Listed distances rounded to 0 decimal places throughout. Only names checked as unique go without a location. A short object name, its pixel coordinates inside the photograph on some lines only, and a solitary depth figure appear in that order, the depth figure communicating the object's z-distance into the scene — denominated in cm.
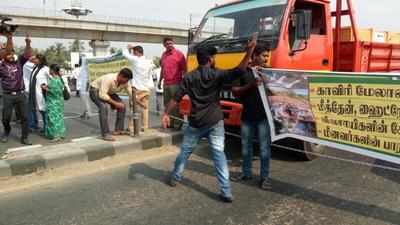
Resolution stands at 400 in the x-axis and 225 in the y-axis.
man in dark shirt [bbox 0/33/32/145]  666
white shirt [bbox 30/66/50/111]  751
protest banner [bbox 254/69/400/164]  396
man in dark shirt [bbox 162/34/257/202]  445
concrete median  556
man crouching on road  676
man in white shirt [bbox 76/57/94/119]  966
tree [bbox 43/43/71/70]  6431
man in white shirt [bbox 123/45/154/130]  767
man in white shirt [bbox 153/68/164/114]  1087
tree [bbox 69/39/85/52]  6606
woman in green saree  714
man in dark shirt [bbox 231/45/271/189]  487
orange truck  577
